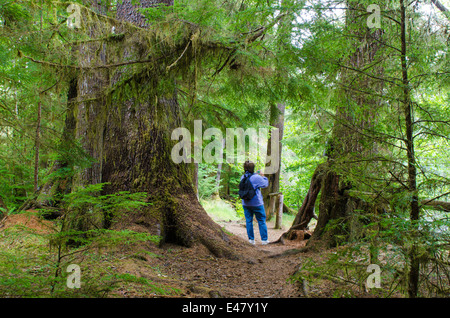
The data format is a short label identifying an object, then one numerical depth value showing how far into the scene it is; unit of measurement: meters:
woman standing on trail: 7.71
